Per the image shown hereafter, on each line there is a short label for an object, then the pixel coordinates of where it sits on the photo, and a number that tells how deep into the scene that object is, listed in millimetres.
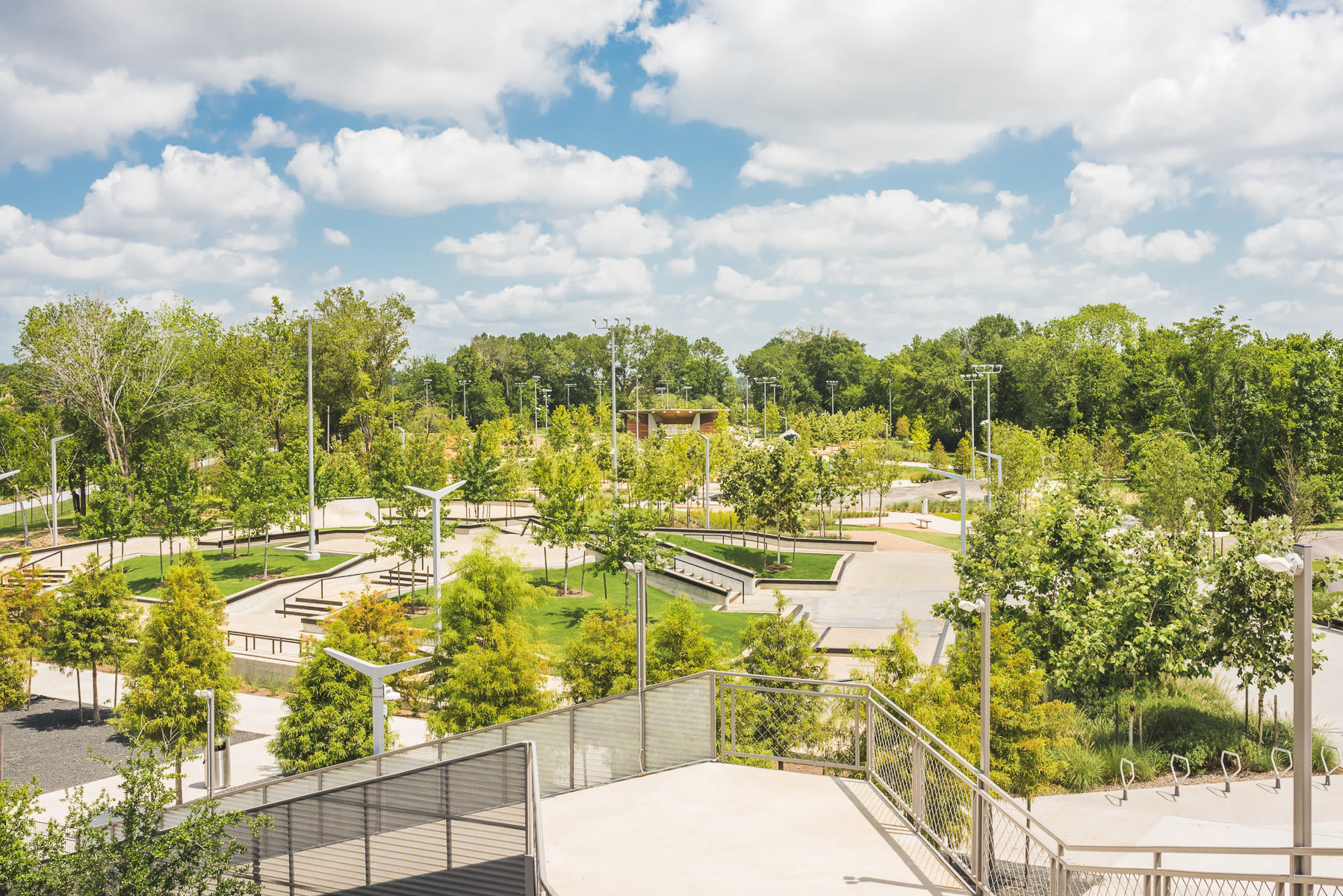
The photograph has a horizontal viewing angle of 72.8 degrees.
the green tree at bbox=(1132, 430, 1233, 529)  39781
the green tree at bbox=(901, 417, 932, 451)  88688
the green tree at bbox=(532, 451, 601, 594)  35000
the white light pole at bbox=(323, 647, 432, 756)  15547
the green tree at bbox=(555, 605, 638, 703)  18859
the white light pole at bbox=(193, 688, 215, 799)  18828
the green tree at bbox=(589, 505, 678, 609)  32469
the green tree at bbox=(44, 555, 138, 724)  24656
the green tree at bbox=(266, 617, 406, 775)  19031
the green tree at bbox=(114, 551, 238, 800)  21484
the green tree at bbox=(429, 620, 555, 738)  18125
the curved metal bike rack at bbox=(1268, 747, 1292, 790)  17094
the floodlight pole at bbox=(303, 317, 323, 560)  41781
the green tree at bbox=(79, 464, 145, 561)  37281
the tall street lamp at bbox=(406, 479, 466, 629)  24642
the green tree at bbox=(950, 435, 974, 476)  76000
